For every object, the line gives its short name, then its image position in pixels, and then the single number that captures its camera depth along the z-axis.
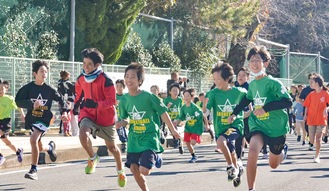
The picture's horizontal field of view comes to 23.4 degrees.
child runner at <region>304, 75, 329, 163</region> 16.69
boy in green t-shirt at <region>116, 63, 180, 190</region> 9.01
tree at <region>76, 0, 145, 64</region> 25.27
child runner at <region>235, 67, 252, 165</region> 13.71
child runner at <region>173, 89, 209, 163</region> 16.23
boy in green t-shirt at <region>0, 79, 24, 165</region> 14.09
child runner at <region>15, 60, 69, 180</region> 11.89
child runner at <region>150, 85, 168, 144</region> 19.08
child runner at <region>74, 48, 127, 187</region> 10.46
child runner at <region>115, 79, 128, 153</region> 16.98
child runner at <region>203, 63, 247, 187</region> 11.91
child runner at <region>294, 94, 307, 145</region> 22.89
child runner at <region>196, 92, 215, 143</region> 22.76
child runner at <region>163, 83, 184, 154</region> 18.04
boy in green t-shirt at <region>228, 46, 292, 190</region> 9.70
